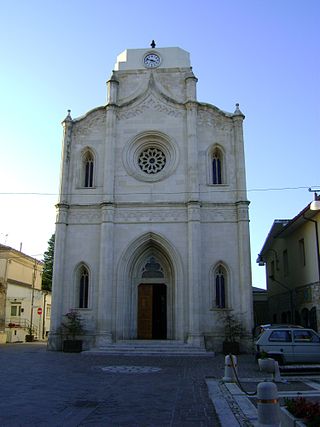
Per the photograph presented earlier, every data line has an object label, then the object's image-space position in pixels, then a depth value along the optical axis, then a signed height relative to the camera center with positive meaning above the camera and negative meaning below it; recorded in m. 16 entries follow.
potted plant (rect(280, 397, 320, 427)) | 5.06 -0.98
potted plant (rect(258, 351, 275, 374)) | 12.88 -1.05
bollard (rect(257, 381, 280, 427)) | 6.36 -1.08
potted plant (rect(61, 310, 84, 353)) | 24.58 -0.28
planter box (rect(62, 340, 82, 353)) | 24.48 -1.04
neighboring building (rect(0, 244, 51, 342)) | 39.06 +2.41
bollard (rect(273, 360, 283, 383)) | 12.83 -1.30
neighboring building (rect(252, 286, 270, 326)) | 44.88 +1.82
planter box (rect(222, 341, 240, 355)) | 23.91 -1.06
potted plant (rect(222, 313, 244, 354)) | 23.95 -0.42
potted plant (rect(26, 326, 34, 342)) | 40.31 -0.87
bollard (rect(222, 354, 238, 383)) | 12.81 -1.20
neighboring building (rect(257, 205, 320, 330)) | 25.27 +3.54
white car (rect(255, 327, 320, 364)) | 16.42 -0.67
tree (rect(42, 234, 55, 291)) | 61.78 +6.91
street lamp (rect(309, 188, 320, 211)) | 18.73 +4.73
